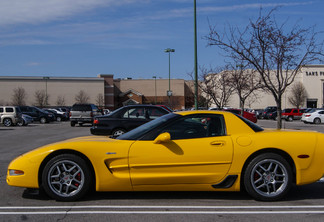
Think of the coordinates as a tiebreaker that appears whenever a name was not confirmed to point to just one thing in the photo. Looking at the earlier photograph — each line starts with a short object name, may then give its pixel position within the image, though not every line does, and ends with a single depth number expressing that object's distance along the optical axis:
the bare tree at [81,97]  88.12
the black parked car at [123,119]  12.99
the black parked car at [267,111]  48.56
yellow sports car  5.09
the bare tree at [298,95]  67.81
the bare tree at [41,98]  82.75
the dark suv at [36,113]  35.00
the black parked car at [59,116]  41.12
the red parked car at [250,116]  28.67
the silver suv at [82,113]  26.89
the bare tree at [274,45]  12.22
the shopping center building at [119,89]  71.69
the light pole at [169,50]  49.44
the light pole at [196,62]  18.55
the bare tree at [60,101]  87.26
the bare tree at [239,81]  24.51
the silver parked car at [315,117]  34.38
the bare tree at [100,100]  89.26
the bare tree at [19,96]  83.56
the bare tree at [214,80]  25.34
